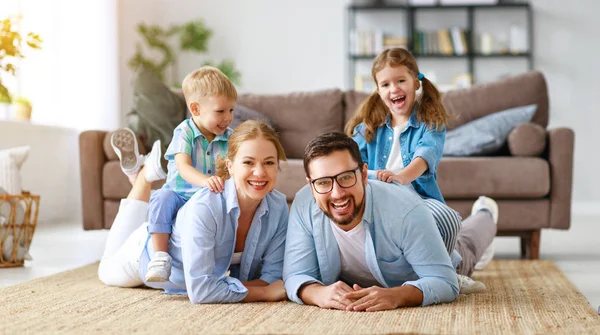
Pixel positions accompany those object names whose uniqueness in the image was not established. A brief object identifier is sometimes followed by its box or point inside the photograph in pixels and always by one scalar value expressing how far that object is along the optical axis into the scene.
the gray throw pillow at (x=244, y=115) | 4.39
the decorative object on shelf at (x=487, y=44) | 7.40
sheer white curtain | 6.17
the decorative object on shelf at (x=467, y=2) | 7.32
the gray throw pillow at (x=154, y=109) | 4.29
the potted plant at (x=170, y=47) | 7.28
